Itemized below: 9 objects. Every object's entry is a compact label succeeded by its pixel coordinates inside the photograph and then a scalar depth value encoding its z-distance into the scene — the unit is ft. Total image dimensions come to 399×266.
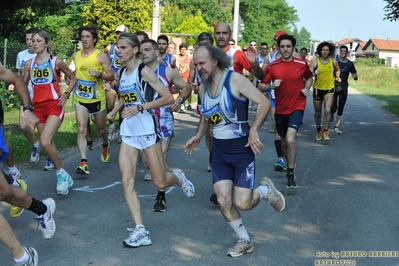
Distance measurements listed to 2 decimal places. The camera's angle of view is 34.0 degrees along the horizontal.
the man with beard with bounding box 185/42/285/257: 18.70
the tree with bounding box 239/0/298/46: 286.25
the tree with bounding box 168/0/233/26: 233.76
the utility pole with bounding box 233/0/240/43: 94.68
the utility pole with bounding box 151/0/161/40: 66.95
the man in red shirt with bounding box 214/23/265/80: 27.04
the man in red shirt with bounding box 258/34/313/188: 29.63
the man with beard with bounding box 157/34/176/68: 34.47
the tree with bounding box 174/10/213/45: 163.22
